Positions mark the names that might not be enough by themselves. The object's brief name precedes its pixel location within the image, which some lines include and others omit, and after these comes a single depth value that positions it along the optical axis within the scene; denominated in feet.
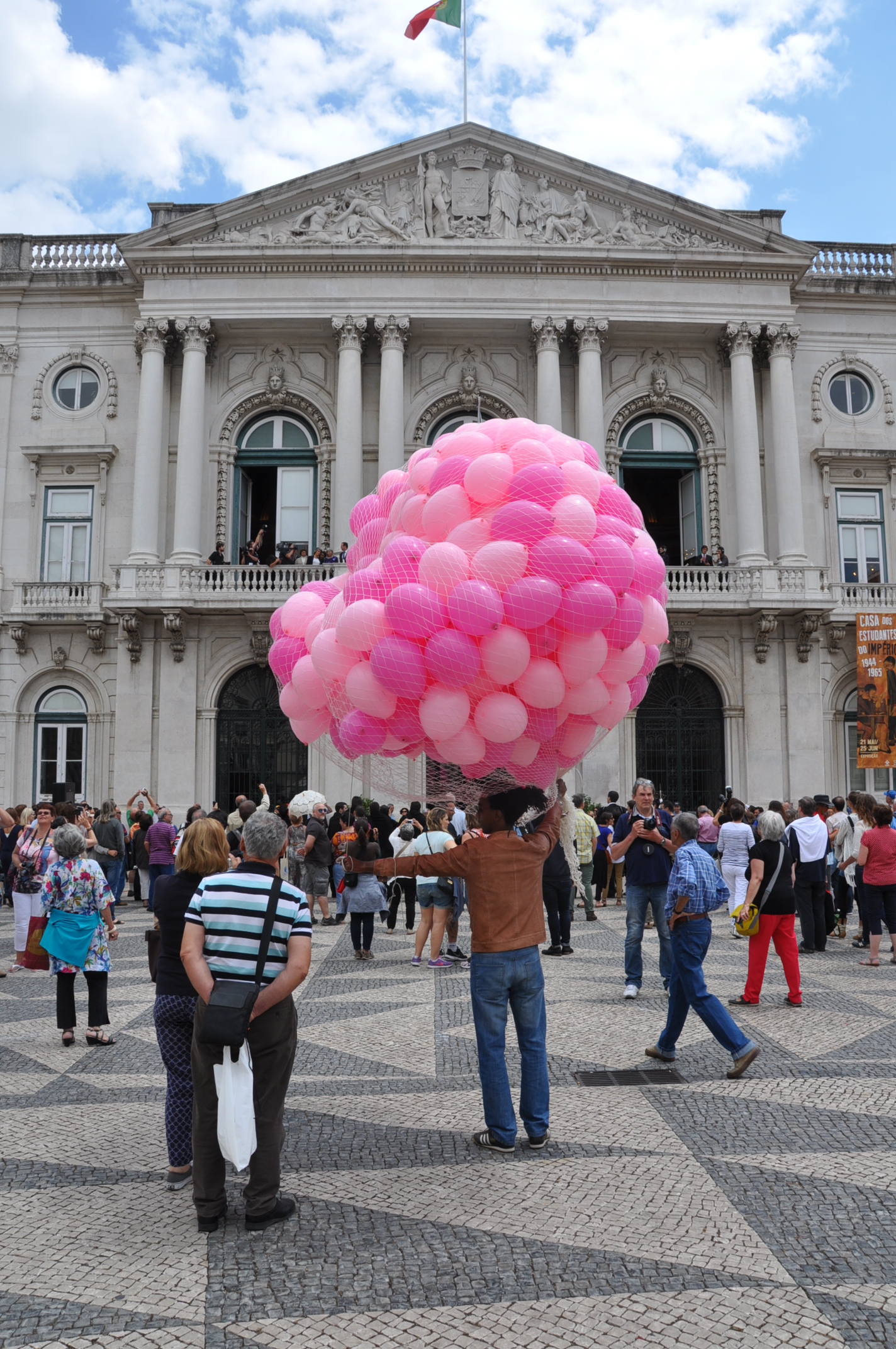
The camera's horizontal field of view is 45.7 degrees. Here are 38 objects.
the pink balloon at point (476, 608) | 17.78
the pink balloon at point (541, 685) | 18.34
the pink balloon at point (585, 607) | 18.04
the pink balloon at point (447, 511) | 19.06
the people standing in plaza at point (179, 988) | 18.04
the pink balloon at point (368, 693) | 18.63
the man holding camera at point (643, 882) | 31.45
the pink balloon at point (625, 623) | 18.95
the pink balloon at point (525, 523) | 18.44
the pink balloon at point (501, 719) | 18.21
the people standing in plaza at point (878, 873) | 38.58
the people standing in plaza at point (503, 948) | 19.26
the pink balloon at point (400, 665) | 18.19
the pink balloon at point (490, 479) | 19.07
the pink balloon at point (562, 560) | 18.06
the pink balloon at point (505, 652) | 17.99
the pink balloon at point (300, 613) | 21.95
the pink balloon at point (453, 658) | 17.94
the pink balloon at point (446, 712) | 18.29
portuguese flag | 85.15
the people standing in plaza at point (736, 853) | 46.32
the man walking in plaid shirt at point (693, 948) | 23.48
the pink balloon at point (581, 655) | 18.44
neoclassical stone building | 88.58
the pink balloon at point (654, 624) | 20.35
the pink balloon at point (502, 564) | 18.07
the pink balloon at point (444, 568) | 18.21
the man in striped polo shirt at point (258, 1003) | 15.88
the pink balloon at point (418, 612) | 18.07
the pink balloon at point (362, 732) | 19.47
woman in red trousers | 30.91
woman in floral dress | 27.43
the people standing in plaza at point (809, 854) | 41.75
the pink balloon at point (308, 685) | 20.54
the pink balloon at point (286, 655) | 21.93
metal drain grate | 23.58
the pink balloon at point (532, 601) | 17.79
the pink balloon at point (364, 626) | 18.54
